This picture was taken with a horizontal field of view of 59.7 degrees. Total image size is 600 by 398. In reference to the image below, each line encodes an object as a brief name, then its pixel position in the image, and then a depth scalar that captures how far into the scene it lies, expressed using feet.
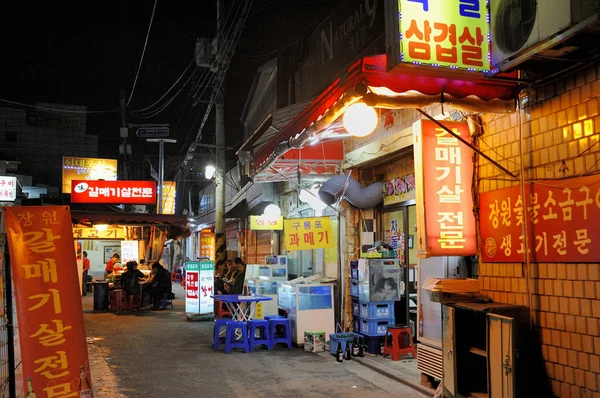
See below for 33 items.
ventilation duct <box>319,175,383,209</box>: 40.65
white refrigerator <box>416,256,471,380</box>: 27.20
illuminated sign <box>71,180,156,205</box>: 82.23
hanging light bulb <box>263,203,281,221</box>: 52.52
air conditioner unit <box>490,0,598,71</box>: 16.60
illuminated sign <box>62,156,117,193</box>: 99.70
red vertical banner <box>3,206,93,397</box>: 18.88
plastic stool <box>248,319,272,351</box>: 39.14
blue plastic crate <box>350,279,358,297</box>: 38.95
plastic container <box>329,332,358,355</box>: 35.76
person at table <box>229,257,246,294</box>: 53.78
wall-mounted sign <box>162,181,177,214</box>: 103.33
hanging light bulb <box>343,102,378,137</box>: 24.16
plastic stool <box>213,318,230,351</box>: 39.55
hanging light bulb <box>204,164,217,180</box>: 85.35
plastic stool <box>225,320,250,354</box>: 38.42
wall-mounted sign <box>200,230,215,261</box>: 90.79
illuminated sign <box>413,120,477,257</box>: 24.02
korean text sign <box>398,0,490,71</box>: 19.84
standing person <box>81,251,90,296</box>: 90.95
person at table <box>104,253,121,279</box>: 80.47
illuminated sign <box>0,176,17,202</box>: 91.66
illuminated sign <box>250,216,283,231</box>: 57.72
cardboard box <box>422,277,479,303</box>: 24.52
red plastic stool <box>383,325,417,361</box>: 34.68
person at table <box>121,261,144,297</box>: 65.72
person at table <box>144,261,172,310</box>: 68.08
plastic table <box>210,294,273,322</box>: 38.81
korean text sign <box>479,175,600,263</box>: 18.33
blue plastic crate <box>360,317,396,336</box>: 36.86
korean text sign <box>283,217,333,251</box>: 41.68
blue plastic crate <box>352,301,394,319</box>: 36.78
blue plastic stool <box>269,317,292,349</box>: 39.83
